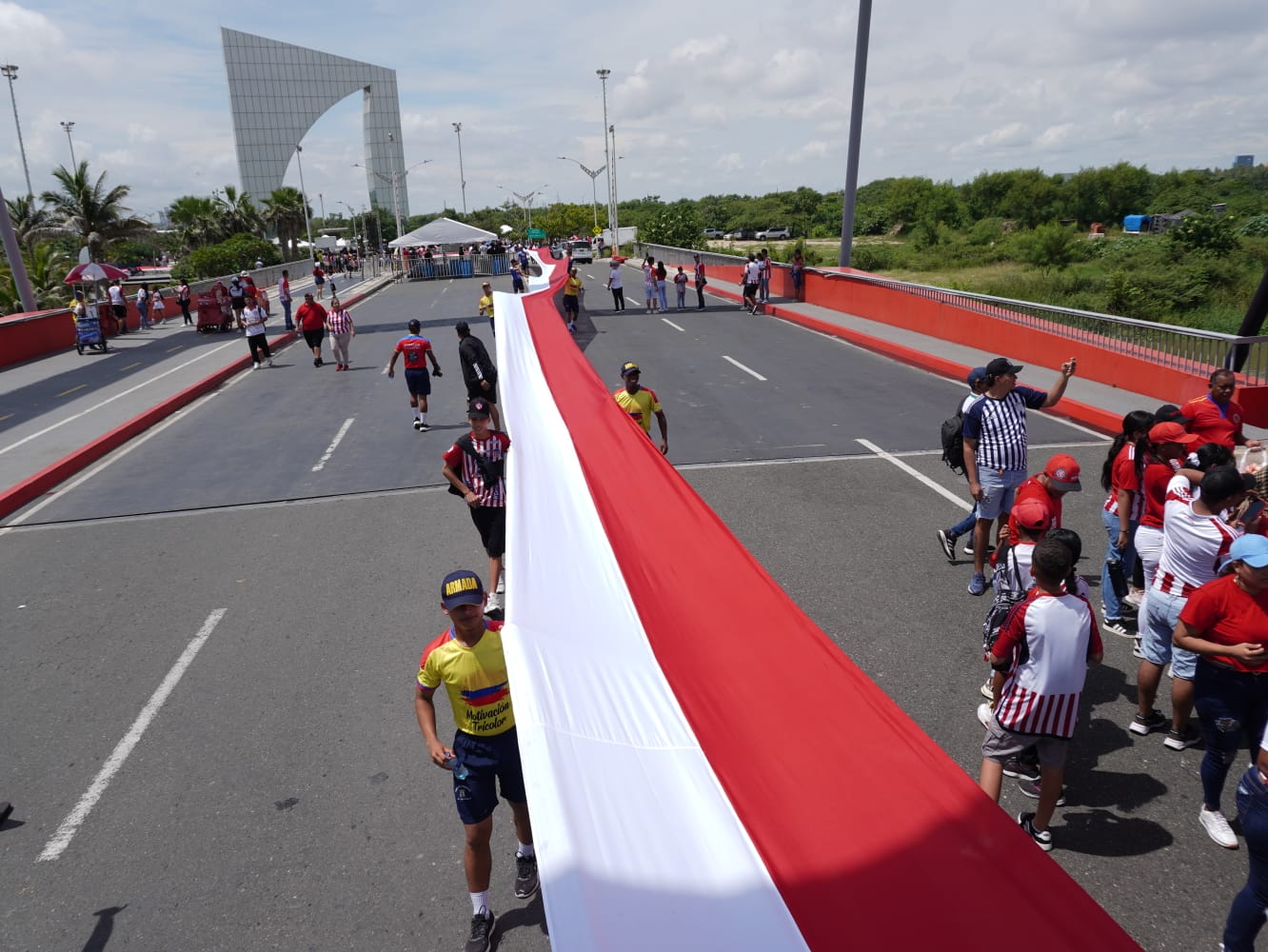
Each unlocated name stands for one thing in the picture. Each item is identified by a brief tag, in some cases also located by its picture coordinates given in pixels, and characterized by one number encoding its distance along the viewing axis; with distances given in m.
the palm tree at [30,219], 44.12
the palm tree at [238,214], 69.00
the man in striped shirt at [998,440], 7.00
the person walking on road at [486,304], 19.30
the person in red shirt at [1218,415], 6.71
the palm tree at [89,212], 46.28
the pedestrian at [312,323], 20.47
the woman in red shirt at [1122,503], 6.25
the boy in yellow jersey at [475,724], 4.03
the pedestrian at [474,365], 12.23
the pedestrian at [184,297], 31.45
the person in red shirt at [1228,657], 4.18
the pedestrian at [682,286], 28.29
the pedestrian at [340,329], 19.33
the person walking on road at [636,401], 8.88
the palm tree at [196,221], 66.88
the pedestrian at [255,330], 20.56
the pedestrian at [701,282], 28.12
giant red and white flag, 2.63
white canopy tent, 48.41
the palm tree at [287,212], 78.81
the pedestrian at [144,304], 29.19
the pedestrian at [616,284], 28.94
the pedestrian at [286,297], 26.09
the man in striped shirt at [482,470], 7.25
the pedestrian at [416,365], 13.31
